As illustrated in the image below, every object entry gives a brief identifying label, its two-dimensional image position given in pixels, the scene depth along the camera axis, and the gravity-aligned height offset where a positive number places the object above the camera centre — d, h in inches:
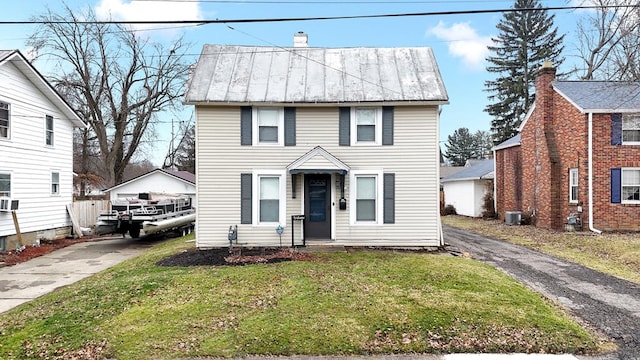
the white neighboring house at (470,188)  972.6 -2.7
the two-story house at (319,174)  463.5 +25.9
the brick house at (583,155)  610.2 +52.3
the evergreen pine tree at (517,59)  1585.9 +517.9
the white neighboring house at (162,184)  966.4 +8.5
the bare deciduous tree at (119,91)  1136.0 +286.3
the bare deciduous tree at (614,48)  544.4 +240.9
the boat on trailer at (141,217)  601.6 -46.0
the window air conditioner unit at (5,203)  537.3 -20.6
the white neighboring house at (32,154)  559.2 +53.1
